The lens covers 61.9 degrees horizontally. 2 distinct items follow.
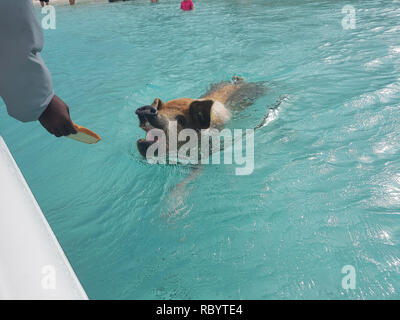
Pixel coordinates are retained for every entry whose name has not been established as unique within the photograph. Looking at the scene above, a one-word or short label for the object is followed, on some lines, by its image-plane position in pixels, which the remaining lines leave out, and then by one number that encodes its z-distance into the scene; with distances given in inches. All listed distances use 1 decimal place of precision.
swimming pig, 119.3
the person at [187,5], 543.1
